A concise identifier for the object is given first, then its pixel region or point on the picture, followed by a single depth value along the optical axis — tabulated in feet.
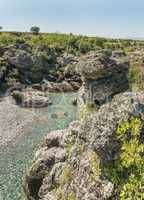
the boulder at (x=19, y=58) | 156.81
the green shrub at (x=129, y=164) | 20.09
